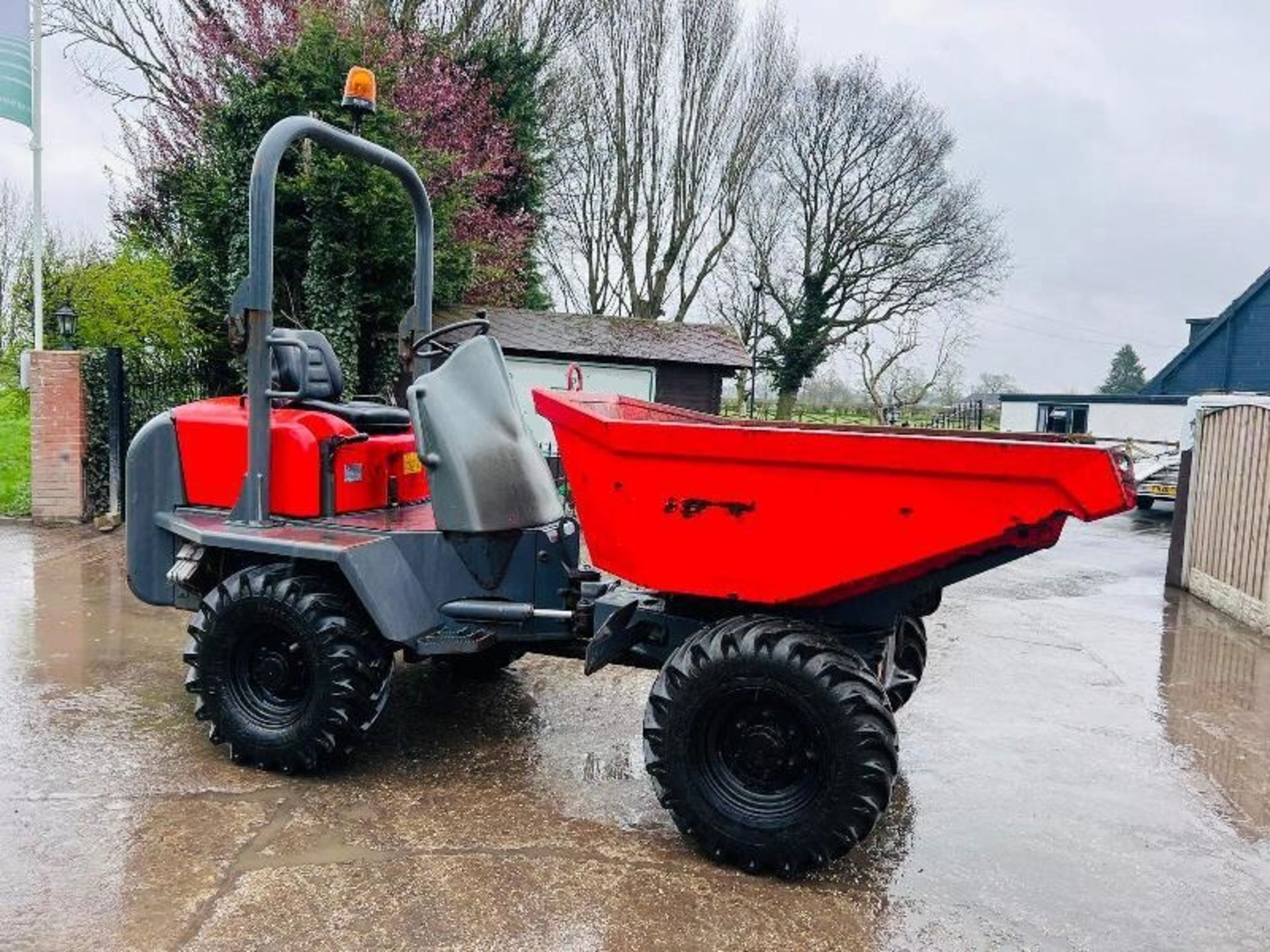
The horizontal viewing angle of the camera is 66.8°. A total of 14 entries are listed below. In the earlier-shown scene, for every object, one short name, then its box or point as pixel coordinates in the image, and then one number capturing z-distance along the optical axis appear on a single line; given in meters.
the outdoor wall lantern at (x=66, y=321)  9.38
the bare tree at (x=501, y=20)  16.12
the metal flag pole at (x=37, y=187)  9.68
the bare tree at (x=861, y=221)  25.94
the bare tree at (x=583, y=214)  21.83
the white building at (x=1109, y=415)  21.98
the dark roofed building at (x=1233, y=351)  22.20
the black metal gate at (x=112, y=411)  9.27
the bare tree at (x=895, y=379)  26.84
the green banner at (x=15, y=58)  9.88
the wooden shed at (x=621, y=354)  11.80
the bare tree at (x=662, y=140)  21.42
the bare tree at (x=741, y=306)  25.22
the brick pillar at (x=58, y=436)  9.08
